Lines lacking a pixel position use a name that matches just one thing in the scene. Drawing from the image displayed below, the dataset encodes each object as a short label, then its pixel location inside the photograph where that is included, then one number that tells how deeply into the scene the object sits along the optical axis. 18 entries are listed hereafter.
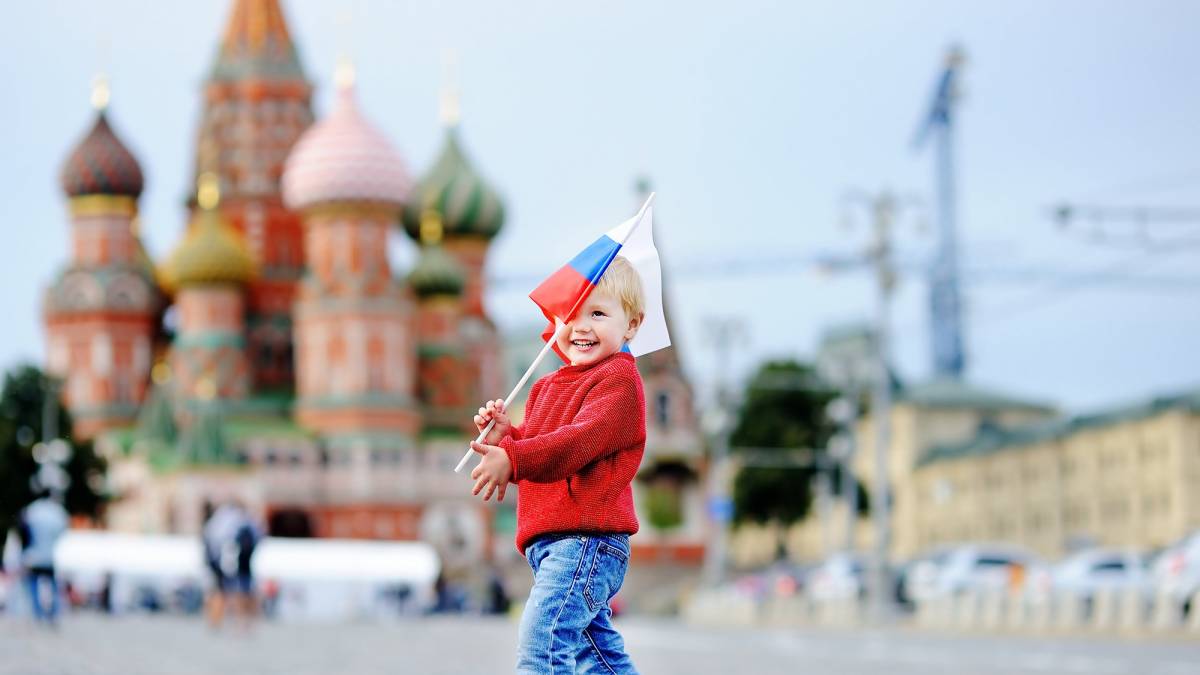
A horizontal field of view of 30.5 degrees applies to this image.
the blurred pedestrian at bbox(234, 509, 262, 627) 22.14
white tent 56.66
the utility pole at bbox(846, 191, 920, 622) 38.44
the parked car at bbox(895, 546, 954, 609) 44.25
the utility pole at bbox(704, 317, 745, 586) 57.03
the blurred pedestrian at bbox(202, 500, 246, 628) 22.70
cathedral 76.00
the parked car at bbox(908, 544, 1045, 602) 40.22
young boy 5.55
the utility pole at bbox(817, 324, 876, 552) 54.76
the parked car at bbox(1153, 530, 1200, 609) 26.98
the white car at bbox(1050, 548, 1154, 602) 34.41
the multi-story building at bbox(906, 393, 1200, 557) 66.00
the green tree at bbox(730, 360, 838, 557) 77.56
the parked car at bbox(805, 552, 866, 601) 47.97
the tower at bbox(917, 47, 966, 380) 126.44
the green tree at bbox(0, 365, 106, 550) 64.06
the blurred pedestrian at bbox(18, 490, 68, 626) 20.52
